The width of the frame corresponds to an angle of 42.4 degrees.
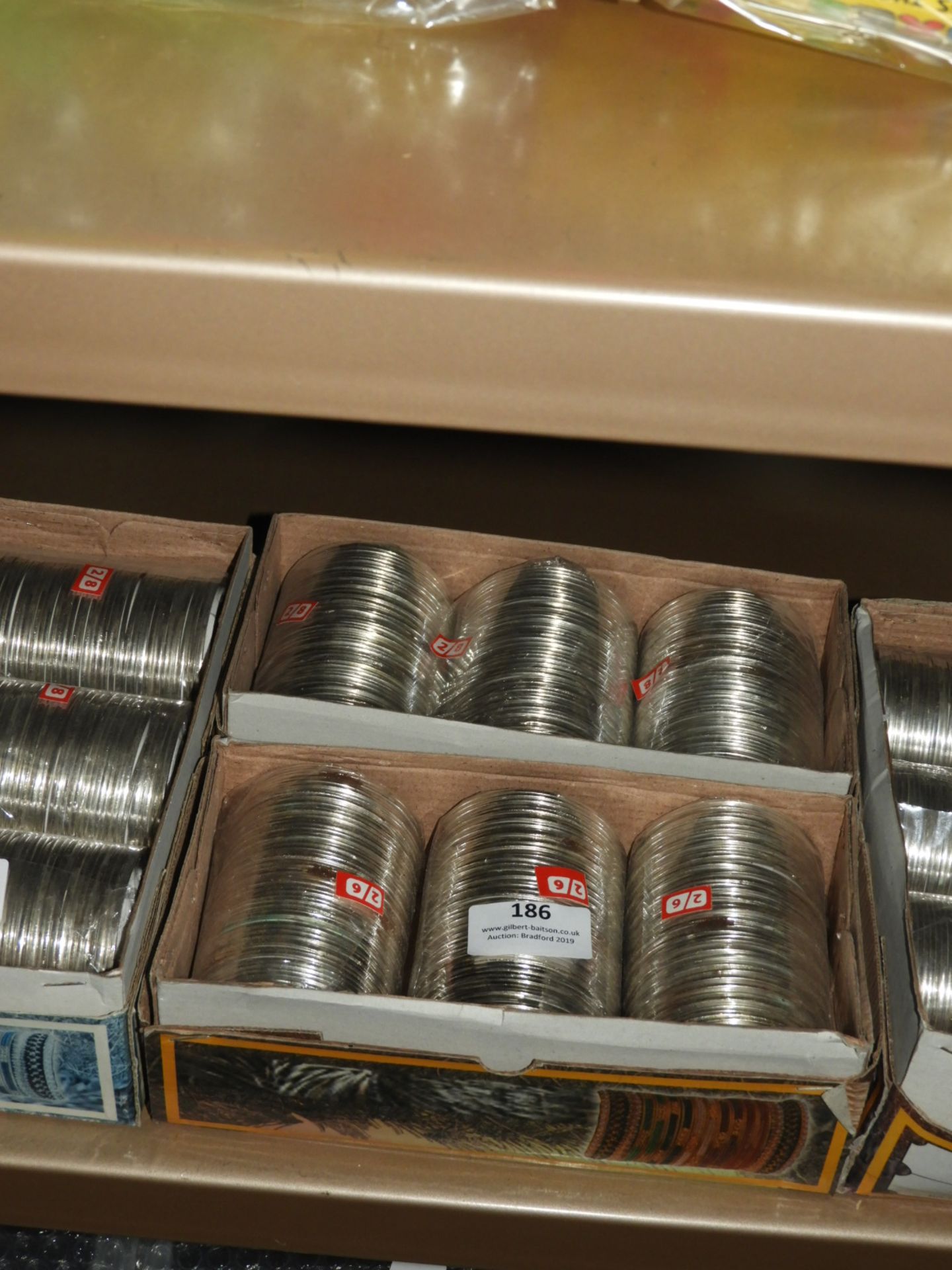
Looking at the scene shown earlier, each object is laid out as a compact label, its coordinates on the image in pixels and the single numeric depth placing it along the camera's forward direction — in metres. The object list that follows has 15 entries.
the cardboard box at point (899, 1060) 0.75
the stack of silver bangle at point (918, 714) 1.05
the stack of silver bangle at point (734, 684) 0.99
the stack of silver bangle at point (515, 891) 0.85
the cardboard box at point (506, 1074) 0.75
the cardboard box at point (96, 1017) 0.76
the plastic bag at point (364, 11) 0.62
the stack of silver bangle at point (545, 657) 1.00
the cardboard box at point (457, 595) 0.92
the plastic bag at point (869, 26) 0.61
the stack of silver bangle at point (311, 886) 0.85
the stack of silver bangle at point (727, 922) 0.84
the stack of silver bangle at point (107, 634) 1.09
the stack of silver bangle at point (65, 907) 0.87
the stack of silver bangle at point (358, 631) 1.00
